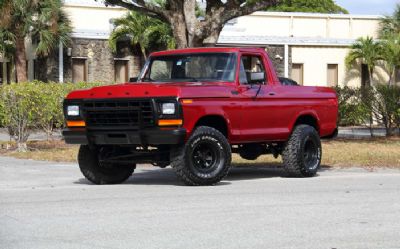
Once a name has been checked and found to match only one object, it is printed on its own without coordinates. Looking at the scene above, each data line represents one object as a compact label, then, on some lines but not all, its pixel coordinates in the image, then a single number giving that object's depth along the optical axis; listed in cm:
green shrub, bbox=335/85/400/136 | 2449
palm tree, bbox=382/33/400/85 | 3753
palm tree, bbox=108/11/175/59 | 3406
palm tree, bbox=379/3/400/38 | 4003
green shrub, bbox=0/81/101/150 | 1911
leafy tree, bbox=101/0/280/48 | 2131
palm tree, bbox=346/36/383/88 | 3716
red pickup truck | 1193
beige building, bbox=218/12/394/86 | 3666
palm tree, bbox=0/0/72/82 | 3189
